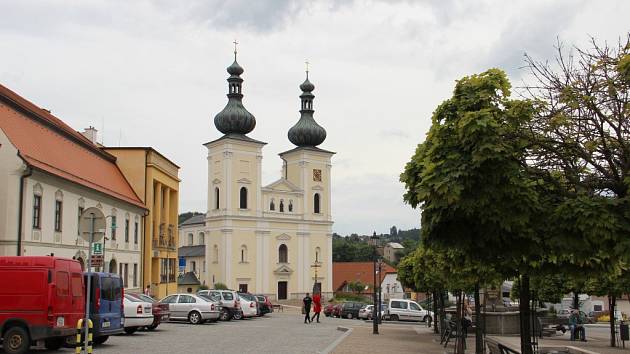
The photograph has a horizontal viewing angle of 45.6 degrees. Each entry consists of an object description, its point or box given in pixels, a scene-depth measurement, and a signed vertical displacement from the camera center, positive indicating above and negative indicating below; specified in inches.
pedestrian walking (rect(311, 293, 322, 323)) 1608.9 -78.4
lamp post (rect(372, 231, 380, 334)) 1194.6 -60.8
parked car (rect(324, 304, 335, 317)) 2266.2 -127.7
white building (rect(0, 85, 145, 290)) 1095.6 +136.8
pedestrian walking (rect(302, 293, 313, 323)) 1562.5 -75.6
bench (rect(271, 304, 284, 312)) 2681.1 -142.0
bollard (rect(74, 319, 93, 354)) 534.6 -54.3
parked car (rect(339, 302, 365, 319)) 2145.7 -118.7
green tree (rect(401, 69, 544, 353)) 379.6 +45.7
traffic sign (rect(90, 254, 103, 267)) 700.8 +7.9
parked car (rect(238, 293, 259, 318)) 1652.1 -83.7
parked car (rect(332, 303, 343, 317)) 2203.2 -124.5
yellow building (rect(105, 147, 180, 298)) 1840.6 +168.7
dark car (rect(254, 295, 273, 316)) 1948.5 -95.4
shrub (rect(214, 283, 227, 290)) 3277.6 -74.5
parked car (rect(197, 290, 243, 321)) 1487.5 -68.0
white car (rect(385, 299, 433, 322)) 1996.8 -116.5
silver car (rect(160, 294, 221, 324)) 1283.2 -66.9
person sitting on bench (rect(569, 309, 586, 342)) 1230.3 -97.5
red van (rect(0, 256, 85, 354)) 642.8 -27.8
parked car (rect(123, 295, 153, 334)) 936.9 -55.8
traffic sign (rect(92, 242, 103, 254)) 757.3 +21.6
